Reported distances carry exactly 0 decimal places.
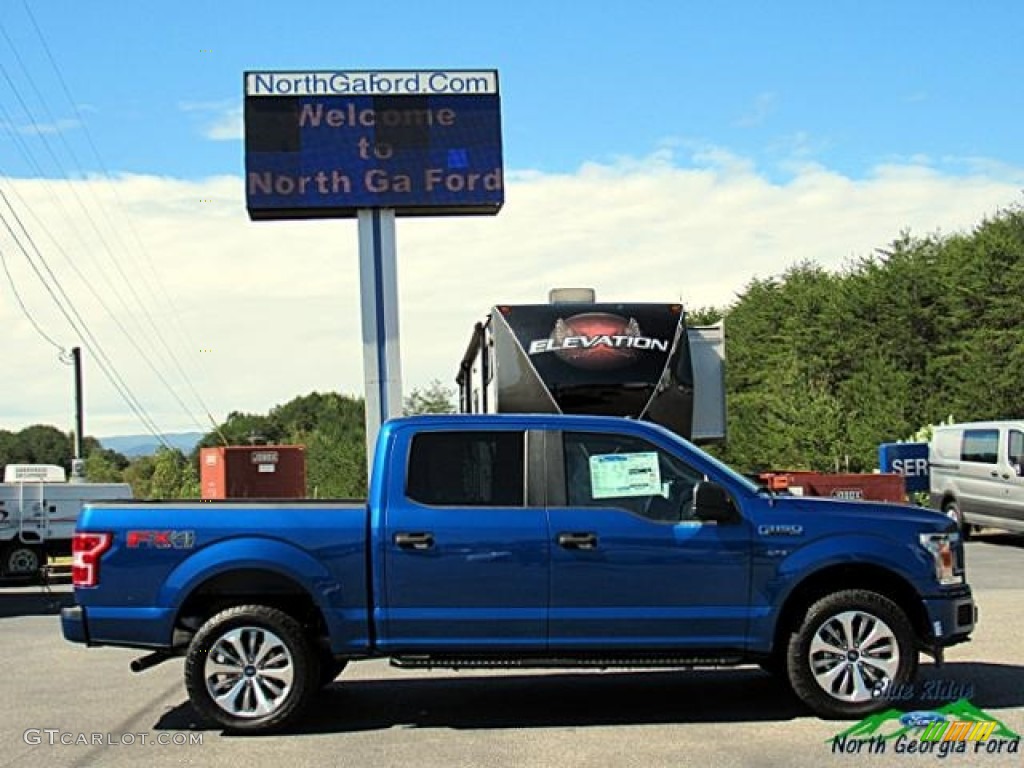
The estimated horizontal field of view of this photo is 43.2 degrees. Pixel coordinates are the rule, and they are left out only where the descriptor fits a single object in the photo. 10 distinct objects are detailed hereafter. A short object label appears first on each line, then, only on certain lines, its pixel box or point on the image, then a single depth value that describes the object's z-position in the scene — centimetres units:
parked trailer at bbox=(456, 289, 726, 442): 1316
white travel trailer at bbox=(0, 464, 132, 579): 2072
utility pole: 5034
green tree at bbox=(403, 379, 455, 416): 3962
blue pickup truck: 782
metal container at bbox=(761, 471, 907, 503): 1329
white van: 2064
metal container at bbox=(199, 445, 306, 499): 2483
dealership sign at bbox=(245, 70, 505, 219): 2016
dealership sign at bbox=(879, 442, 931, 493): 1894
